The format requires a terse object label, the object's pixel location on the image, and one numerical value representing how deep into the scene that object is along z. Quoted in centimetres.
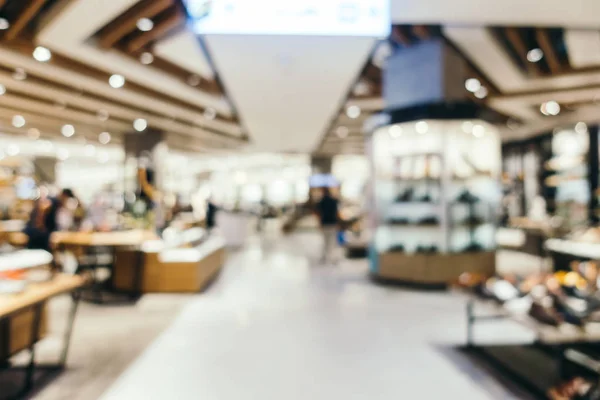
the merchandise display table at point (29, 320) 290
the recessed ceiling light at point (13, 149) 1688
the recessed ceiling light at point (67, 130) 1294
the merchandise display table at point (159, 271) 667
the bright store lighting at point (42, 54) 657
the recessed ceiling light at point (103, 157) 2003
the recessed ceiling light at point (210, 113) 1165
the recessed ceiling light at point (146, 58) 742
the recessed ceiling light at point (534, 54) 750
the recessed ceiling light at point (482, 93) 968
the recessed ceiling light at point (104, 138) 1467
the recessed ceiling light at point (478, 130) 720
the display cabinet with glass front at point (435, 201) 704
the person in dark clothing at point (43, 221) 673
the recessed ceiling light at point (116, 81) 826
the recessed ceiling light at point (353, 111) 1163
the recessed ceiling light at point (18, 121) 1153
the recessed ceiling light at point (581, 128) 1100
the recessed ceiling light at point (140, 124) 1257
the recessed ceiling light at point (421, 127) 699
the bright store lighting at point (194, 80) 881
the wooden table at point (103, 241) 601
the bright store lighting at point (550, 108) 1072
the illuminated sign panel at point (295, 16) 362
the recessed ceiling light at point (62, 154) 1883
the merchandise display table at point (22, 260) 340
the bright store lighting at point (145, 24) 602
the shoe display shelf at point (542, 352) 297
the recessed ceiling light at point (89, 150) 1764
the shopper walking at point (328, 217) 991
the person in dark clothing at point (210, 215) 1162
